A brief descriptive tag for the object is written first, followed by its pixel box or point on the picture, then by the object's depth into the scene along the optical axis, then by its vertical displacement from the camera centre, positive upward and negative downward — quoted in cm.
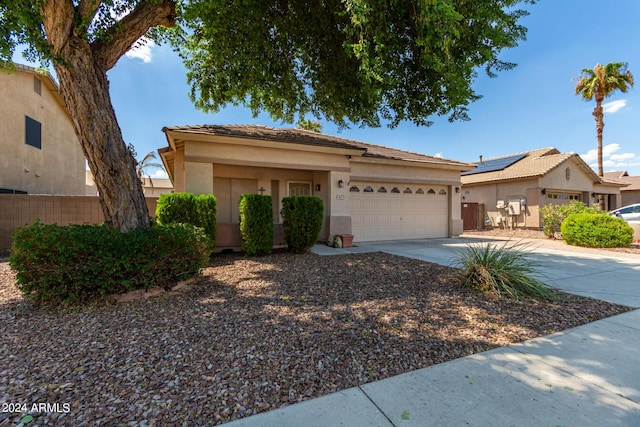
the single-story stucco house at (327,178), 938 +142
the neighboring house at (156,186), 2752 +303
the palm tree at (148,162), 2602 +454
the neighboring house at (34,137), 1164 +355
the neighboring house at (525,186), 1788 +181
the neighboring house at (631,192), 2744 +201
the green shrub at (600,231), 1078 -72
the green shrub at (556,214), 1298 -6
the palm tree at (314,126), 2490 +769
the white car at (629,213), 1536 -1
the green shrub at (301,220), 888 -24
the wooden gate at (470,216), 1944 -23
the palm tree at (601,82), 2127 +987
